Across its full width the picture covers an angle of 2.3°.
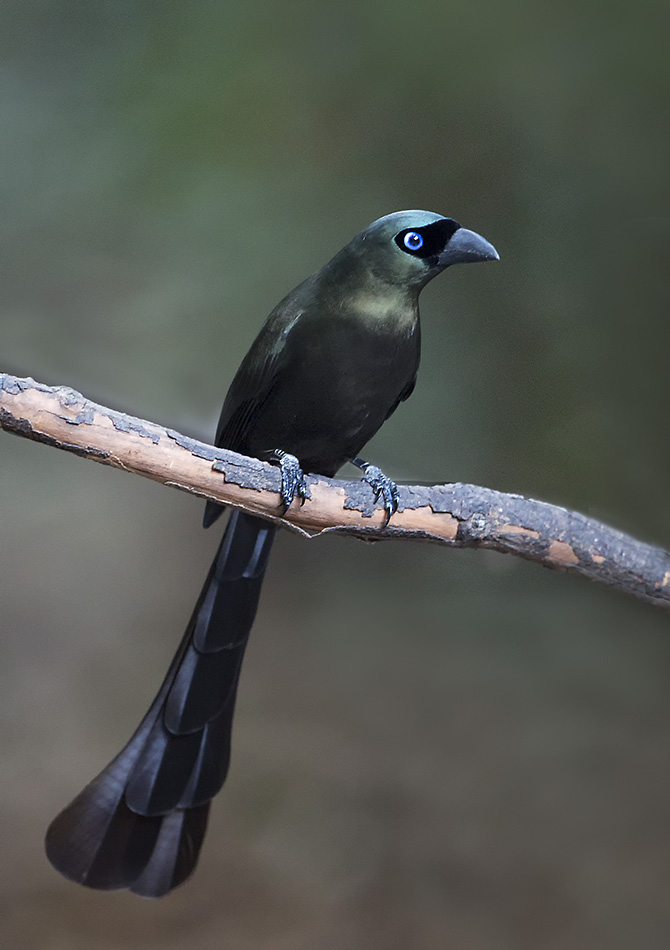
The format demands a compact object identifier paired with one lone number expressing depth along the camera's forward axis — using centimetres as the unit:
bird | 709
